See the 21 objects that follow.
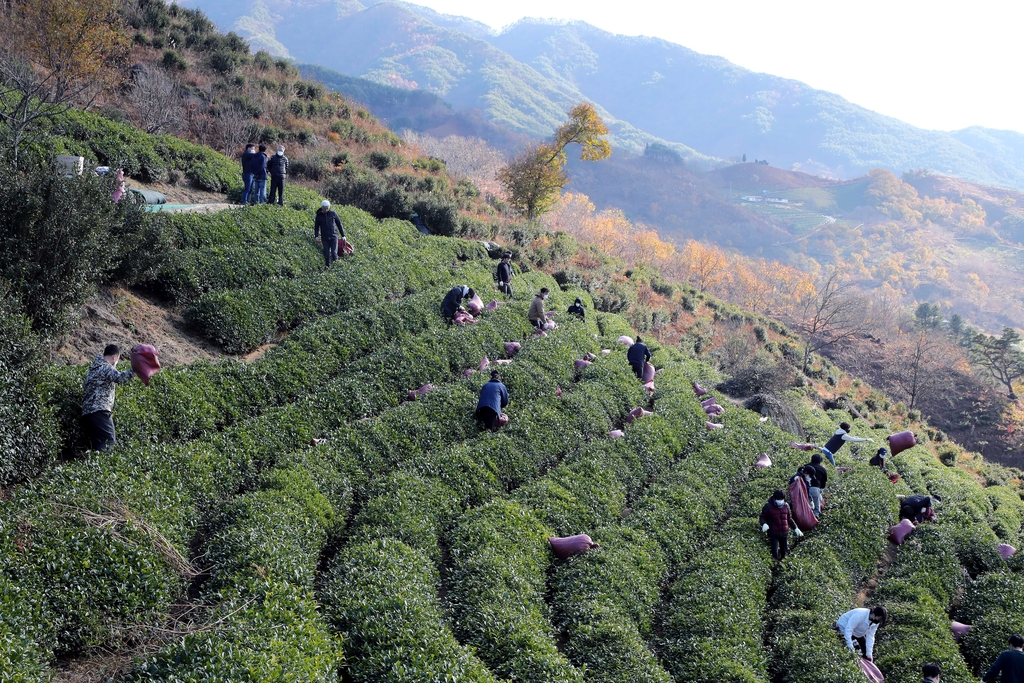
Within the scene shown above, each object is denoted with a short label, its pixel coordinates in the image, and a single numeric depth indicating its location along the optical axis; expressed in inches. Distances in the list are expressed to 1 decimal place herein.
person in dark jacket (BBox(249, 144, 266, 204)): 998.5
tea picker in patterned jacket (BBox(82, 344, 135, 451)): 471.5
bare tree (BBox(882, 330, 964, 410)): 2053.4
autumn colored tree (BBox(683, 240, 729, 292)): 3511.3
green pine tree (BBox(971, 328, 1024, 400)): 2118.6
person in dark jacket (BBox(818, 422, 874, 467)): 770.8
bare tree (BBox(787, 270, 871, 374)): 2395.4
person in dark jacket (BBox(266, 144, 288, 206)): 999.6
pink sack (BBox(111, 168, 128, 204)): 767.8
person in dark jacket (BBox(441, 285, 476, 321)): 895.1
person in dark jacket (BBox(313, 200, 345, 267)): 920.9
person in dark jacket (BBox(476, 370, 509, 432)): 667.8
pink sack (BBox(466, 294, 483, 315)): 938.1
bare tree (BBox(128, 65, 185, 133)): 1211.2
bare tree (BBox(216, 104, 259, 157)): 1318.9
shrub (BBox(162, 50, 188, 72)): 1501.0
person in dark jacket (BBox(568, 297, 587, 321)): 1049.5
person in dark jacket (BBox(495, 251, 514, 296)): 1032.8
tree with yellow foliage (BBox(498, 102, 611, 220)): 1718.8
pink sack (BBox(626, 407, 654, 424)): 802.5
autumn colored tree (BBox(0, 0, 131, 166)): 1095.6
